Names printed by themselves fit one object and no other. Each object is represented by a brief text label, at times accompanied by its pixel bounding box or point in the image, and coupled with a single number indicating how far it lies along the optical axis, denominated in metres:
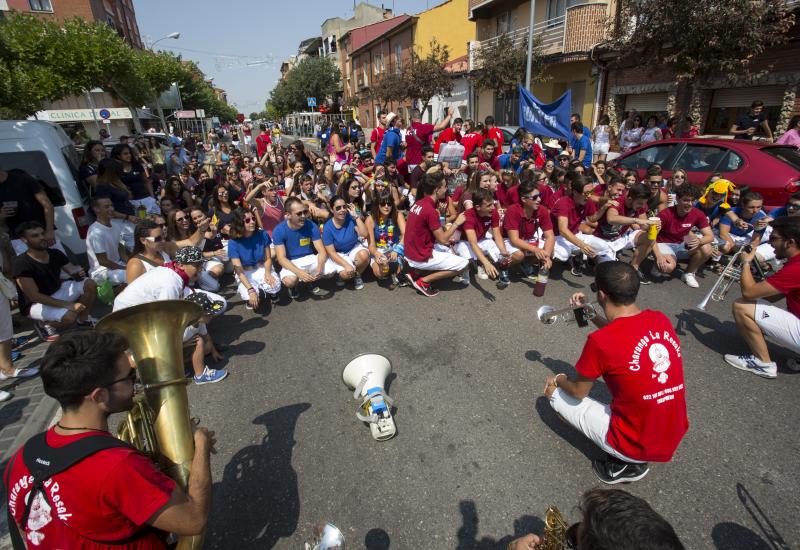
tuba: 1.95
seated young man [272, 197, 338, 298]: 5.53
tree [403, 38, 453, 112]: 24.34
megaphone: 2.98
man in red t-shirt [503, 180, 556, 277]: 5.55
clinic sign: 27.92
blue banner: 9.08
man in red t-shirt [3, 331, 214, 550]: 1.43
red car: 6.18
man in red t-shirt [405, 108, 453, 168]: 9.20
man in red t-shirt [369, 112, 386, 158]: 10.43
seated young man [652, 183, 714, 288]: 5.64
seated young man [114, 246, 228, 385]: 3.49
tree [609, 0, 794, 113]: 8.98
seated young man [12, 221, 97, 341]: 4.38
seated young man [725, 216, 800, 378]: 3.36
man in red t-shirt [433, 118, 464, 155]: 10.04
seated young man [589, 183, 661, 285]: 5.78
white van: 5.62
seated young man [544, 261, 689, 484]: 2.35
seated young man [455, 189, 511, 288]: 5.66
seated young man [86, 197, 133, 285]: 5.42
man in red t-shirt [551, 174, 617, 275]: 5.80
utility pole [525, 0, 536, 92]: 13.99
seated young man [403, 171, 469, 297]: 5.55
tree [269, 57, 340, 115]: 52.91
